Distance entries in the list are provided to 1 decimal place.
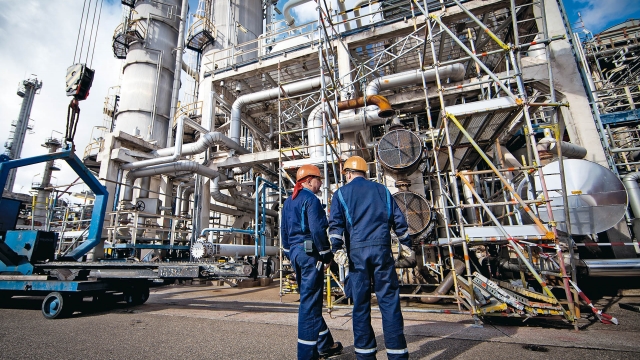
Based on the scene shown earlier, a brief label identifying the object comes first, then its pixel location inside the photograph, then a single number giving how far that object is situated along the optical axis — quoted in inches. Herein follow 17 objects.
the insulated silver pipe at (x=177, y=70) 682.8
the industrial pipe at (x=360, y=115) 274.5
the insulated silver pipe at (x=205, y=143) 384.5
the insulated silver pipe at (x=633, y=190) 254.4
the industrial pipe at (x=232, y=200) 410.3
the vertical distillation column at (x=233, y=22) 640.4
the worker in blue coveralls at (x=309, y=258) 94.0
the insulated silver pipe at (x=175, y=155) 390.6
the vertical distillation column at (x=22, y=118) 1040.8
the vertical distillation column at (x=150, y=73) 649.0
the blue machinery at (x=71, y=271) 157.9
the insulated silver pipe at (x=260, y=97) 387.5
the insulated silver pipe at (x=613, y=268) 194.2
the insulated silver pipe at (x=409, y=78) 313.0
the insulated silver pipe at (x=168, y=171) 387.5
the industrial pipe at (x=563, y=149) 263.6
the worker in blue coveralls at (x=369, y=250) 83.8
